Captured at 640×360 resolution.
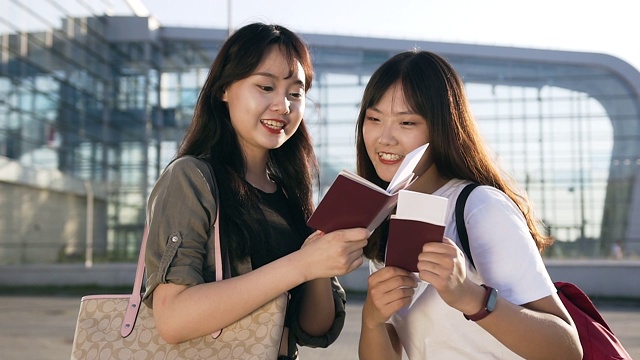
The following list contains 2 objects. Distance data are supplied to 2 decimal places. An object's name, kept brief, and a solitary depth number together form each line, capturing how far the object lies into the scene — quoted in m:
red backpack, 2.26
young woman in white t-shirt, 2.14
